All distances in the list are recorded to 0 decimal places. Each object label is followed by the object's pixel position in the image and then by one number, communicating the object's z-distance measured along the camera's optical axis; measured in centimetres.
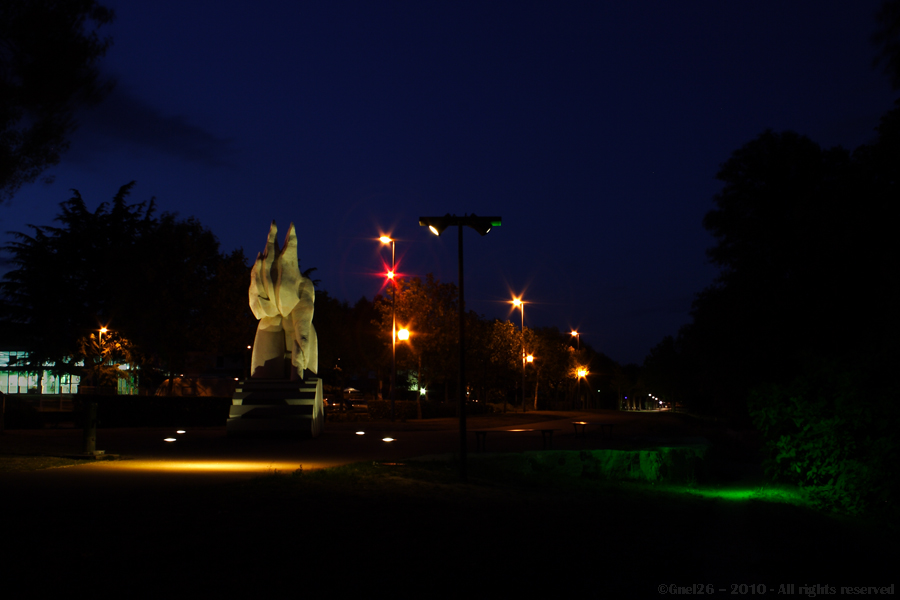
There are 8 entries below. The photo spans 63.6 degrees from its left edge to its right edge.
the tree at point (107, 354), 4028
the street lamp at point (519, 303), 5035
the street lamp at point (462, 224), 1289
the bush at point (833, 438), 1102
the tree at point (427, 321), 3906
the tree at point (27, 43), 1571
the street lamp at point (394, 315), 3341
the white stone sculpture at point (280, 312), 2412
